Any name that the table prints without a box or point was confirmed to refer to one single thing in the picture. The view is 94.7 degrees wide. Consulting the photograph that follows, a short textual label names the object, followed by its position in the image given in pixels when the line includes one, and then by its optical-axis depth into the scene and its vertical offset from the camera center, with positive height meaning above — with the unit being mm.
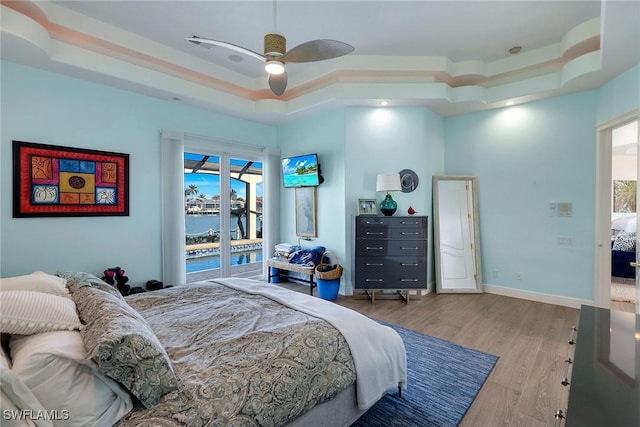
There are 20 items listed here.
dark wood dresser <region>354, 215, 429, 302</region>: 4234 -624
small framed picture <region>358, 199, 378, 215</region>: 4480 +31
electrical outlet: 4070 -459
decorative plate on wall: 4535 +442
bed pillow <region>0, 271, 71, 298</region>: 1757 -447
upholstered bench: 4496 -943
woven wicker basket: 4242 -932
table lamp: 4176 +313
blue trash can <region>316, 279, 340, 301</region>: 4316 -1163
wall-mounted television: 4789 +653
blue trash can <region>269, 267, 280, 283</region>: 5345 -1204
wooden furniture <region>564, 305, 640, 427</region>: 867 -604
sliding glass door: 4723 -97
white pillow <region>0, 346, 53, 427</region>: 885 -592
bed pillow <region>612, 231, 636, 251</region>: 5137 -624
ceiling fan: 2264 +1275
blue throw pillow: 4637 -749
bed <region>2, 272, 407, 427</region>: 1183 -757
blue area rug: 1988 -1404
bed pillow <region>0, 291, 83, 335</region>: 1210 -454
